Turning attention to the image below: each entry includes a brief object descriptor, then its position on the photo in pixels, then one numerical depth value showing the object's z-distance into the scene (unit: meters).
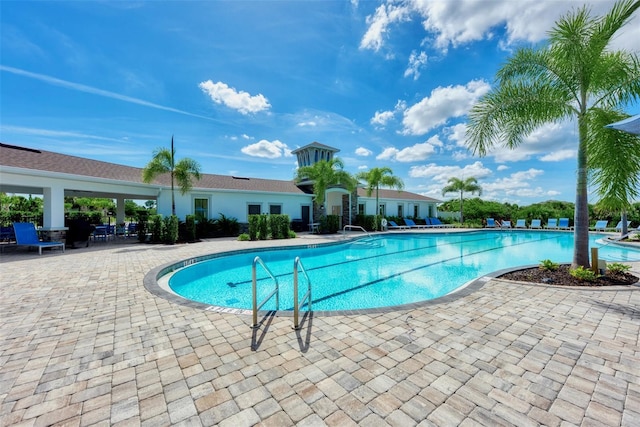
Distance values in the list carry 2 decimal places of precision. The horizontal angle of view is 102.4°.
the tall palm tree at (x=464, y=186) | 29.39
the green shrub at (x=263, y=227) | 15.35
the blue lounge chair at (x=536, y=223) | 25.52
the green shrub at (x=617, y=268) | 6.36
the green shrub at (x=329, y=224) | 19.08
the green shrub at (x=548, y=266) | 6.82
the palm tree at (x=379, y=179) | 21.62
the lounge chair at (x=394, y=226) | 24.59
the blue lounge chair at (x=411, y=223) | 26.52
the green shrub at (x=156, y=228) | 13.82
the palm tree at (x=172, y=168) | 13.89
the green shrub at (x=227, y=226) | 17.56
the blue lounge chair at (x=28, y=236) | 10.30
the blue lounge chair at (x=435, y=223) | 27.91
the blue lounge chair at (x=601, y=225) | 21.75
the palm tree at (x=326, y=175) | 18.36
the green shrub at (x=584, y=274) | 5.86
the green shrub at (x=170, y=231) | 13.66
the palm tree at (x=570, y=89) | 5.67
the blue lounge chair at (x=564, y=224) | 23.86
